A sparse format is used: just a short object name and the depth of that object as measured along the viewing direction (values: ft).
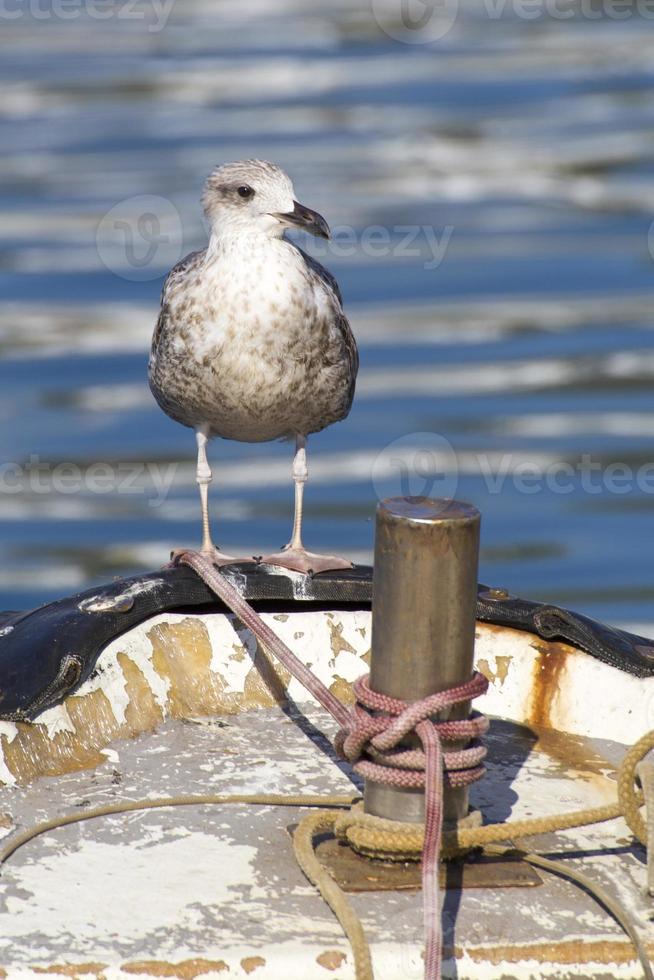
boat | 23.77
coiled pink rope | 24.80
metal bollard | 25.20
